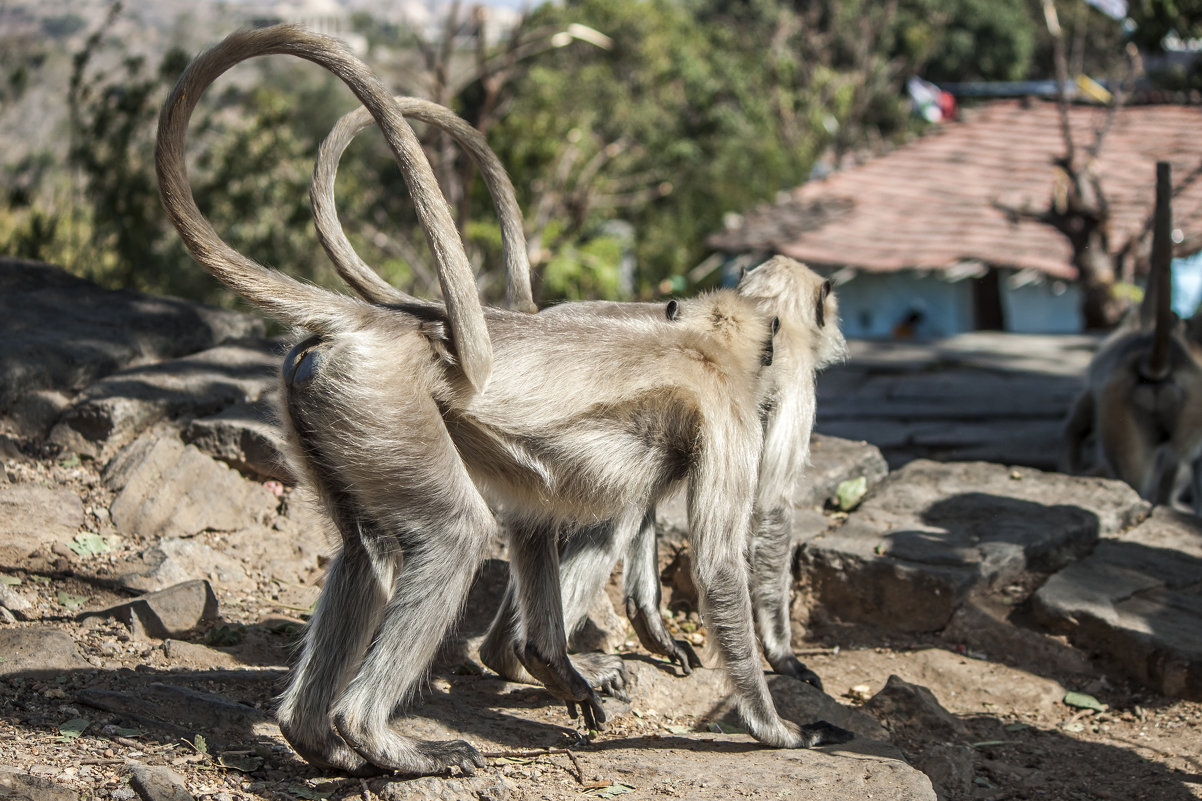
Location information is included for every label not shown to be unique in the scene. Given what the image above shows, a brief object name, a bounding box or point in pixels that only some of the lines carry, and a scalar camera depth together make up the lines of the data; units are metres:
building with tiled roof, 15.98
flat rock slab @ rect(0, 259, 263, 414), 5.33
